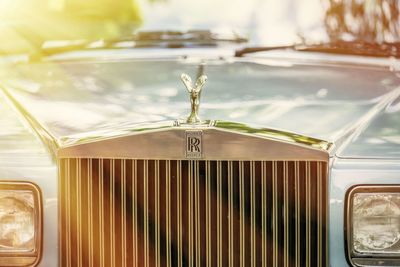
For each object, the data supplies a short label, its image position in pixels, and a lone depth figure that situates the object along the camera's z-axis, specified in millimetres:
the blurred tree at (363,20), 6451
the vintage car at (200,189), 4317
